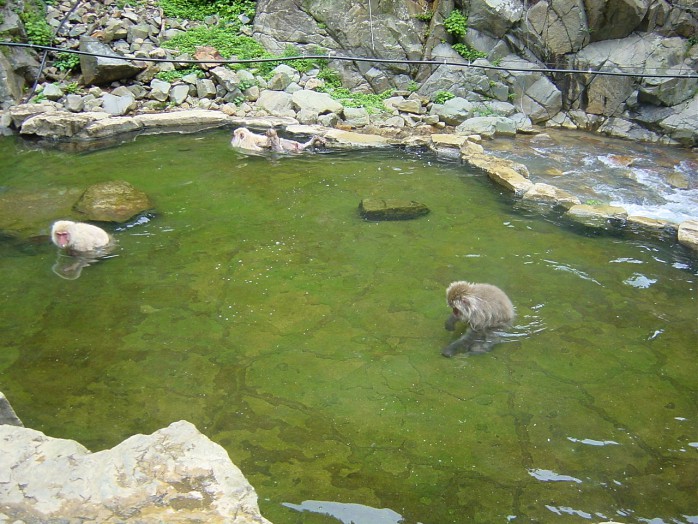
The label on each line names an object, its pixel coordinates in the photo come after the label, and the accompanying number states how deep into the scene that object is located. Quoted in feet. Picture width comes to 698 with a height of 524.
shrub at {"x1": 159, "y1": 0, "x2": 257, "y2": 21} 48.03
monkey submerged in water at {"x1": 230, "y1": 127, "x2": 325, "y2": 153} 30.73
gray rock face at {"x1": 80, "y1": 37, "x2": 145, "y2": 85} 38.75
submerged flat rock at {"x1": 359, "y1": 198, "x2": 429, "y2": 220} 23.12
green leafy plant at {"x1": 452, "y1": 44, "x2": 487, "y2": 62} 44.02
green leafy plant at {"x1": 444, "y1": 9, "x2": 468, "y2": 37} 44.24
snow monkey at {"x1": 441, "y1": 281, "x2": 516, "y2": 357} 15.10
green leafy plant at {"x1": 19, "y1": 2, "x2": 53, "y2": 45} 41.60
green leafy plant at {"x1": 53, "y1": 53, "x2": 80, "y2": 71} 40.40
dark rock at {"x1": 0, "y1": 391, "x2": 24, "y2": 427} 9.66
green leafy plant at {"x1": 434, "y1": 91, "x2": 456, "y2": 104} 41.60
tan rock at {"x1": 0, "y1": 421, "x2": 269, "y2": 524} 7.55
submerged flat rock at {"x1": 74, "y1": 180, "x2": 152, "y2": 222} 22.76
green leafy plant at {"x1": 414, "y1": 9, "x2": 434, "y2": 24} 45.83
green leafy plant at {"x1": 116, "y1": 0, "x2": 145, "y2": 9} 46.26
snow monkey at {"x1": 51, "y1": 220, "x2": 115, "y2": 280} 19.17
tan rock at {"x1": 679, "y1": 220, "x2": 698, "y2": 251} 21.25
